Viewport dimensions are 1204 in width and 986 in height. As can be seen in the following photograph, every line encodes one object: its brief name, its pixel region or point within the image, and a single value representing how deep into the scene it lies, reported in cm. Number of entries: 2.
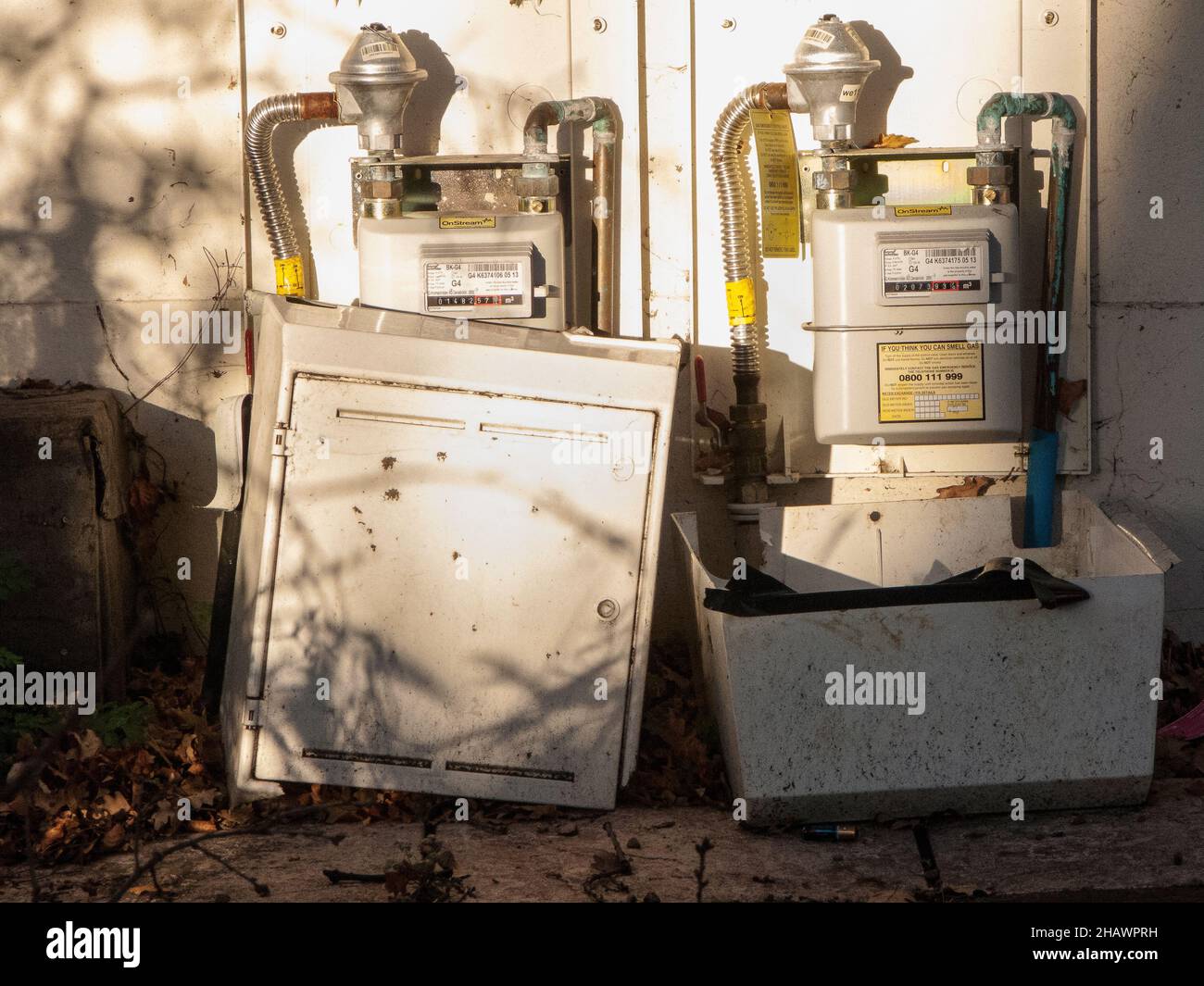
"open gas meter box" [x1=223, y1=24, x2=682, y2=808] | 367
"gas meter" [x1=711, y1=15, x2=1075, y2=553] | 428
